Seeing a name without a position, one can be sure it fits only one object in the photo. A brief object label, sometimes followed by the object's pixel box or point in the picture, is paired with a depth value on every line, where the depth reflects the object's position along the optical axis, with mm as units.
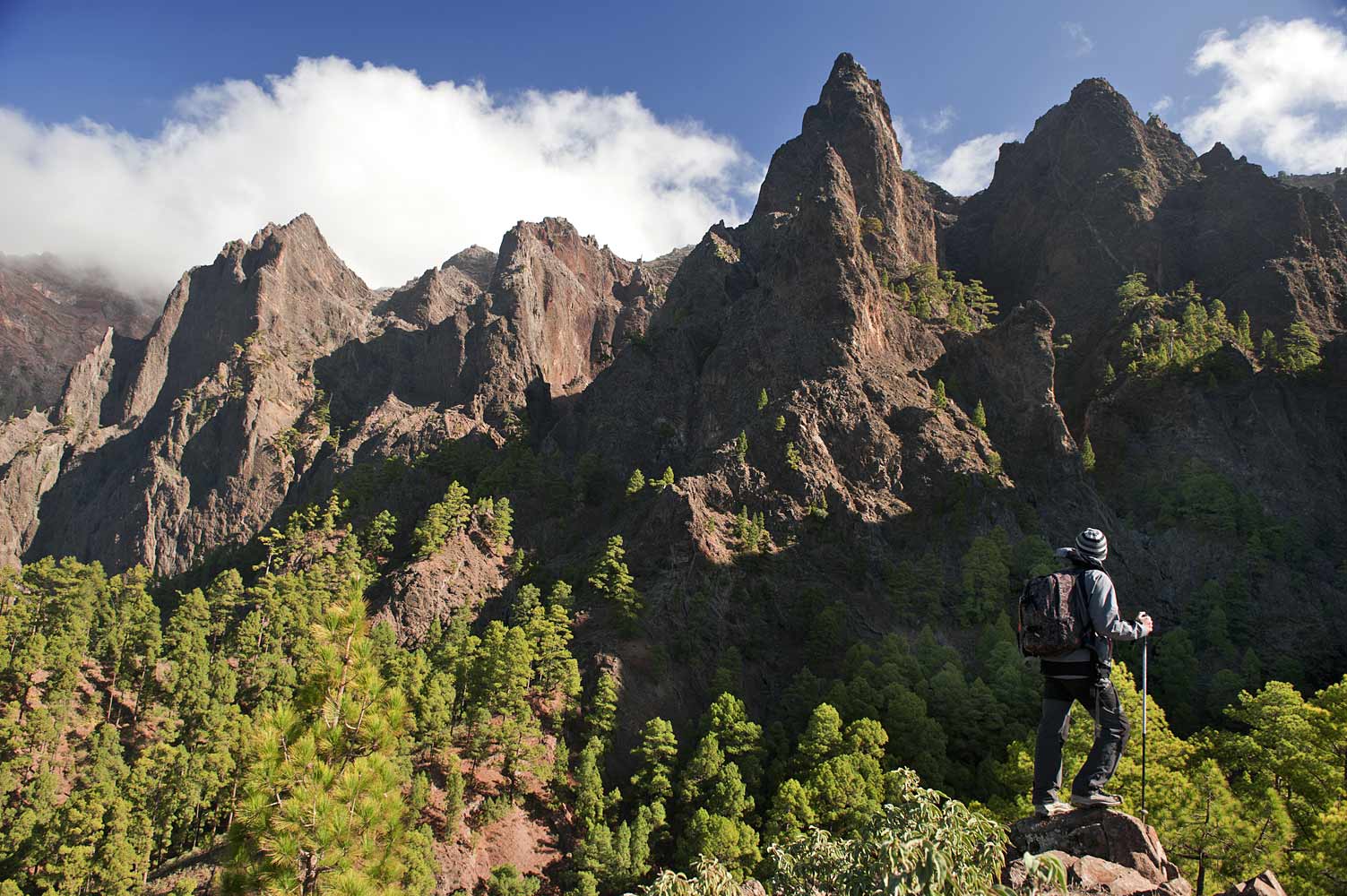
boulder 7859
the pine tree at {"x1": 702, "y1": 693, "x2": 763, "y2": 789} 41000
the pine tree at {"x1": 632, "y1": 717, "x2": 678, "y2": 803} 40312
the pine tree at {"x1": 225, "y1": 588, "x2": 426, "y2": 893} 9430
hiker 8352
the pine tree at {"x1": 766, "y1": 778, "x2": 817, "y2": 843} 34375
